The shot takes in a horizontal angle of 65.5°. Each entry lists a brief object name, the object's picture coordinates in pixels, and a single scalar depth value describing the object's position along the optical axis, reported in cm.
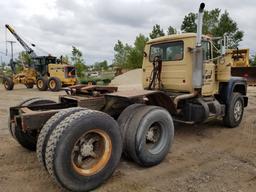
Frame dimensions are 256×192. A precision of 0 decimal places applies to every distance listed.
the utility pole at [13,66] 1645
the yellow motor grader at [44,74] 1374
